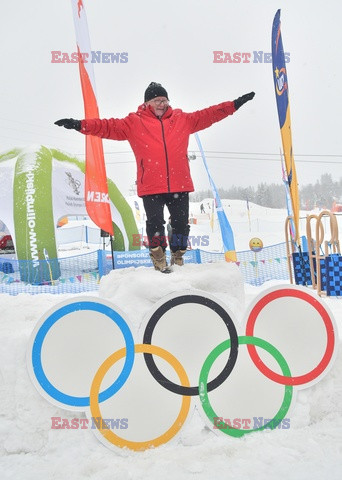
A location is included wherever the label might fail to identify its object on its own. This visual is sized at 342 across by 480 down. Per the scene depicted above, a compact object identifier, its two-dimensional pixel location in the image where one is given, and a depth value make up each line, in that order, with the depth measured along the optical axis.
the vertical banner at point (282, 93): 4.54
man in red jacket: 2.78
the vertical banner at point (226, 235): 8.39
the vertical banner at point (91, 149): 4.89
